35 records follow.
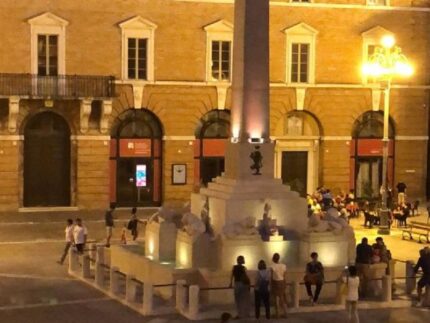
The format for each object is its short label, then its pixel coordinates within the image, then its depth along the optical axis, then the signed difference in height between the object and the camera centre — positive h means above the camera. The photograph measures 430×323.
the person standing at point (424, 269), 22.64 -2.79
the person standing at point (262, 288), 20.45 -2.99
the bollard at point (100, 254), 25.70 -2.98
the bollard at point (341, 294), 22.22 -3.35
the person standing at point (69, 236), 27.70 -2.66
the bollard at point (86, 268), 25.59 -3.29
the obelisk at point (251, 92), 24.45 +1.43
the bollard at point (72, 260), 26.64 -3.21
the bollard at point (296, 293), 21.67 -3.27
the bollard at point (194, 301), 20.50 -3.32
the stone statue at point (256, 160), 24.50 -0.31
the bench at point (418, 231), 33.84 -2.94
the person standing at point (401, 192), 44.34 -1.96
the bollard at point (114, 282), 23.02 -3.28
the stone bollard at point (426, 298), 22.64 -3.48
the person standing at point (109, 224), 31.29 -2.58
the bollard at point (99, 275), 24.22 -3.30
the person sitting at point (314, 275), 21.77 -2.87
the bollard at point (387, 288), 22.66 -3.26
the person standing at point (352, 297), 19.97 -3.07
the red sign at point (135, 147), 43.69 -0.08
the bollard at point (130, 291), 22.05 -3.34
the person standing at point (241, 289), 20.33 -3.00
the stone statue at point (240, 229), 22.64 -1.93
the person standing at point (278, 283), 20.86 -2.93
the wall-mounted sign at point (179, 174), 44.03 -1.27
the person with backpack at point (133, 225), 31.01 -2.56
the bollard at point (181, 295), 21.00 -3.26
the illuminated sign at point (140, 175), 44.00 -1.34
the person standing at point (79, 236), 27.34 -2.62
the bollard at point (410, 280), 23.95 -3.23
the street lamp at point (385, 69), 35.78 +3.11
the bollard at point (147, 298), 20.85 -3.32
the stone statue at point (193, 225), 23.41 -1.93
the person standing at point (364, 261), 23.34 -2.74
